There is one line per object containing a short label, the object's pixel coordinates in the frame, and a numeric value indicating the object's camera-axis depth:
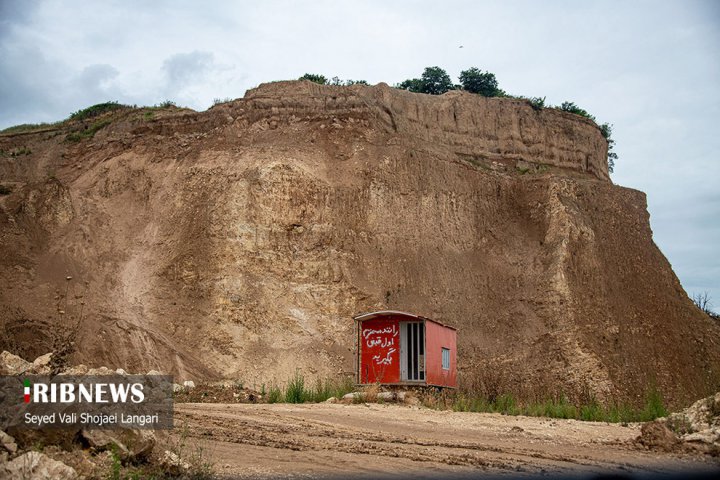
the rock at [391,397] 19.89
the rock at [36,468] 7.36
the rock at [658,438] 12.02
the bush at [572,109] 48.44
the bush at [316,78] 47.47
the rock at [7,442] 7.72
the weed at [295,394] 20.16
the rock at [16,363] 13.08
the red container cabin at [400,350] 22.80
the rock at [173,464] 8.41
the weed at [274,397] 20.12
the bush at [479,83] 52.28
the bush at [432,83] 53.41
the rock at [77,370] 15.28
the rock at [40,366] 12.28
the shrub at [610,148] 52.10
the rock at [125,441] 8.40
